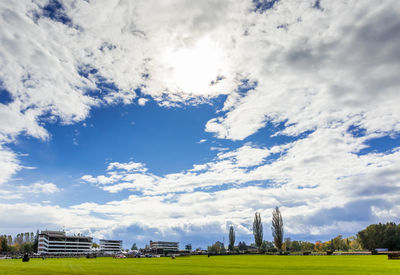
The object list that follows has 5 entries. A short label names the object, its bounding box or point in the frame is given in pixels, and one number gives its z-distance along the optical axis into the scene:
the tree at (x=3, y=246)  165.14
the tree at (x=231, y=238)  184.12
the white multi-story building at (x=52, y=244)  186.50
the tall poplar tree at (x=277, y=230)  138.25
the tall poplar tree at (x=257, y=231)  154.88
